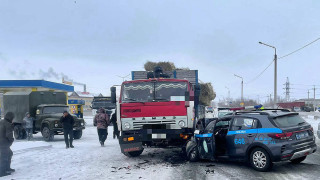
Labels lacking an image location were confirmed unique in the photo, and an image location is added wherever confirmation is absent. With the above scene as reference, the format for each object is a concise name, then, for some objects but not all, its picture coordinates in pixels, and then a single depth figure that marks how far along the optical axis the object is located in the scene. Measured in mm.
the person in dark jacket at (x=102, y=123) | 12883
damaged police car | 7166
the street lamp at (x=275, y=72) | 23347
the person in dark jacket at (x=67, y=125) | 12656
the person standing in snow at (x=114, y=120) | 13655
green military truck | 15750
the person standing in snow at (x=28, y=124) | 15742
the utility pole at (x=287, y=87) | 108125
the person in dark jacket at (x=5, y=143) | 7539
